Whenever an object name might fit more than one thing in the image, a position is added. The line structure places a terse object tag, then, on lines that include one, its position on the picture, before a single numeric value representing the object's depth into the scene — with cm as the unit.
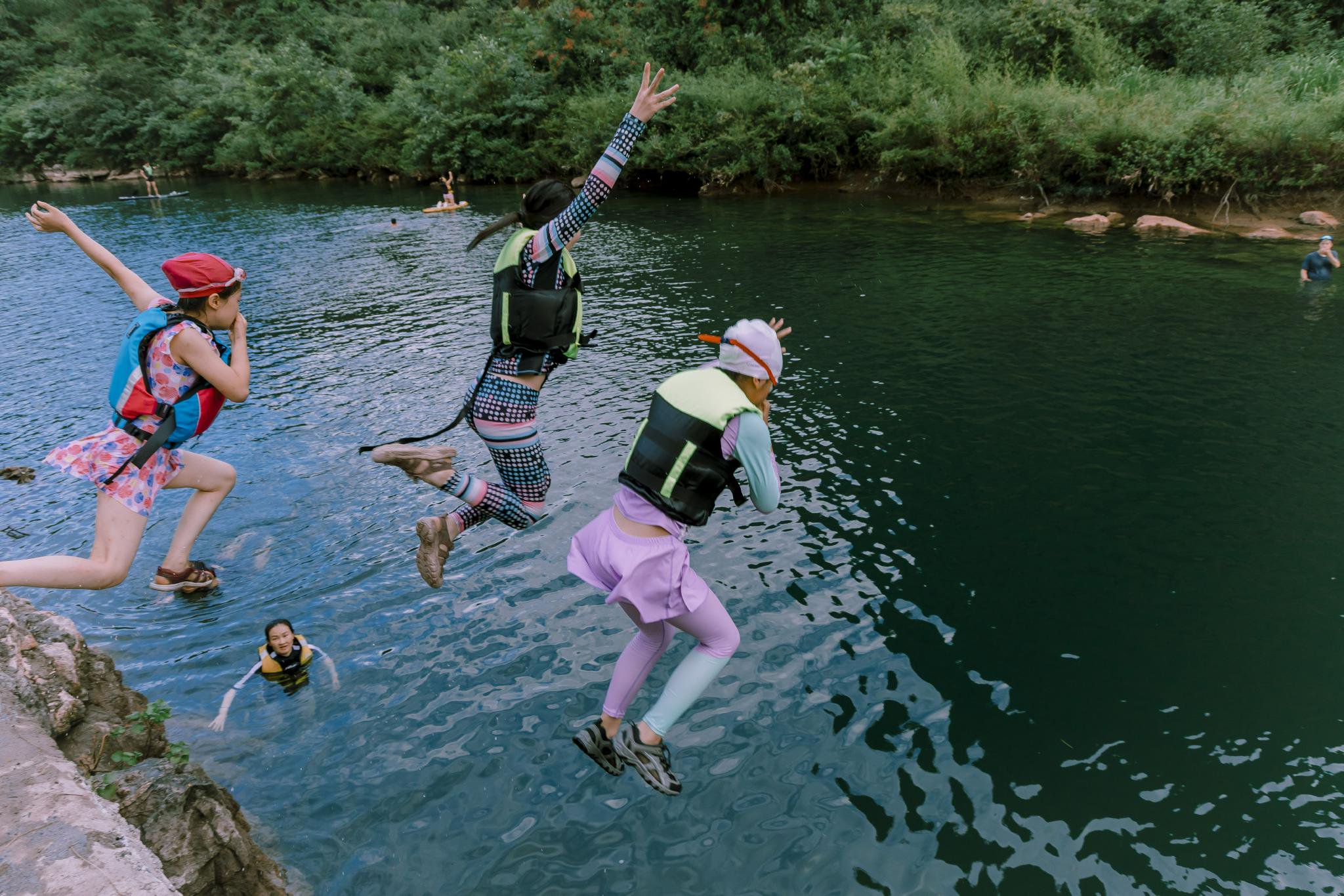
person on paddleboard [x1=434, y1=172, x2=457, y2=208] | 3428
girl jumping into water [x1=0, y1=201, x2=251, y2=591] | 571
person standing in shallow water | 1698
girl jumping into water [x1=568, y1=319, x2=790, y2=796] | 440
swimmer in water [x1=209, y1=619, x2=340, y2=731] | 616
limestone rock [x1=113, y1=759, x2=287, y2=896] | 402
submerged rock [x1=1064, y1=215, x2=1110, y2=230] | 2469
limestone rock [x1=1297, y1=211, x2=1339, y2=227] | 2289
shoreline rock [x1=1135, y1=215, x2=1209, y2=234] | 2362
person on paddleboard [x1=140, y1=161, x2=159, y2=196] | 4372
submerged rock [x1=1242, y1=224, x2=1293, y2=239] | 2220
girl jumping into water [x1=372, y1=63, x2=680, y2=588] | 578
